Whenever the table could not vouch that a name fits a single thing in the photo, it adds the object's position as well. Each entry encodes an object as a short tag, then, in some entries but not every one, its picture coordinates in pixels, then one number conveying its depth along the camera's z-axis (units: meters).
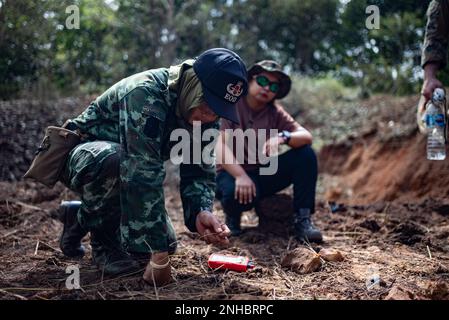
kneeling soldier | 2.26
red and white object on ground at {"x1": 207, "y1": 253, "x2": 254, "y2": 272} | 2.69
